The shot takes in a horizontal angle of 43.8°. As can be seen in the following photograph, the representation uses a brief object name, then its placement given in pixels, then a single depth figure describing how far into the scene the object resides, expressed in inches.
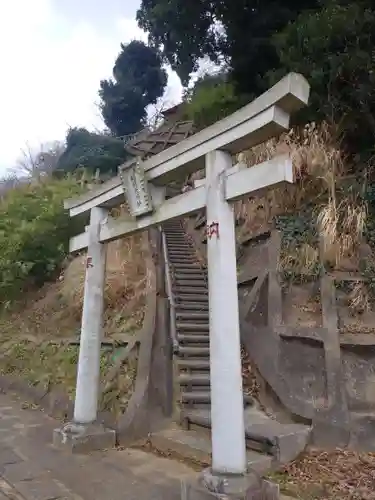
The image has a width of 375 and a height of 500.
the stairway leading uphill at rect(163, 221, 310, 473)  178.4
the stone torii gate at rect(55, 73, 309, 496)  141.3
